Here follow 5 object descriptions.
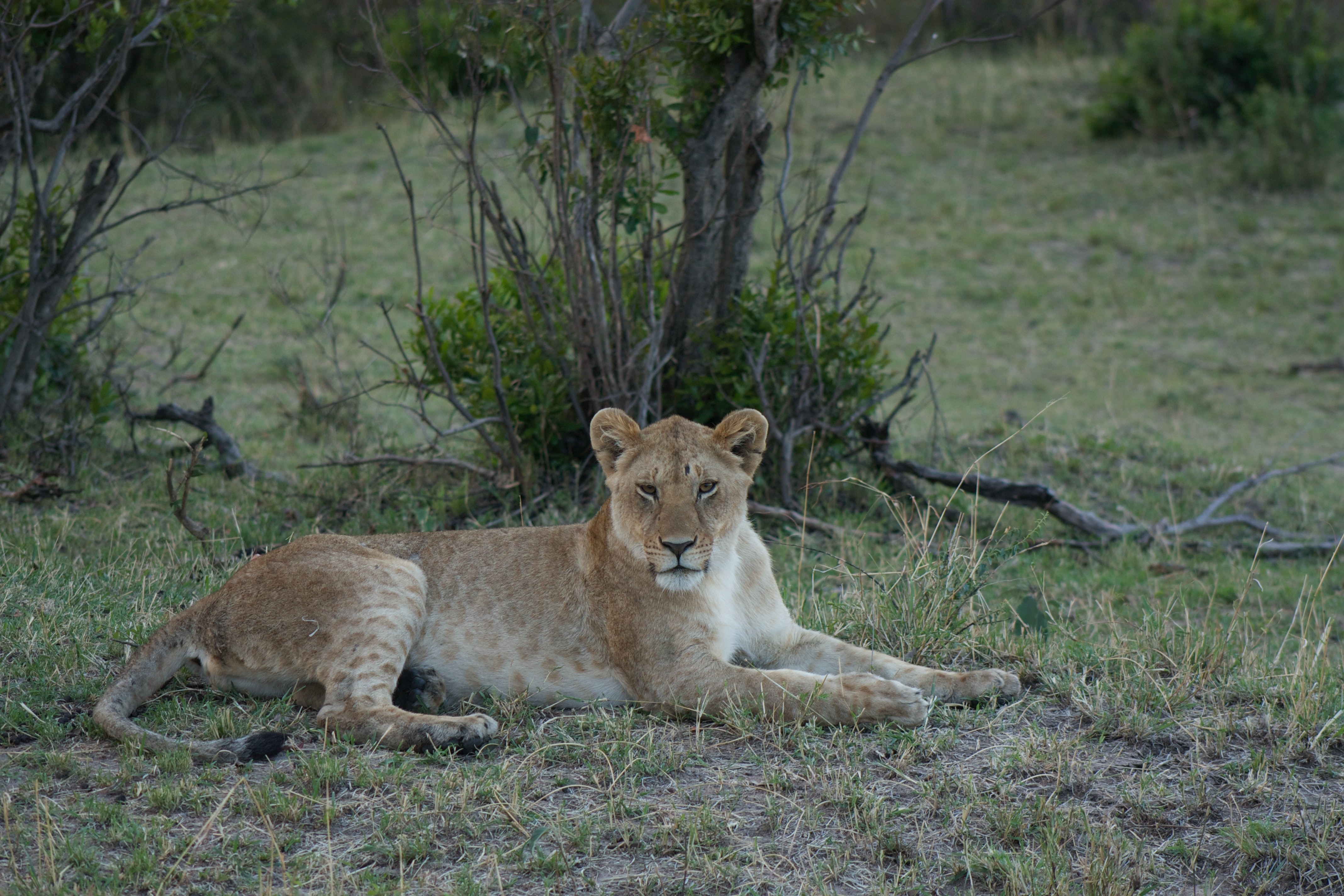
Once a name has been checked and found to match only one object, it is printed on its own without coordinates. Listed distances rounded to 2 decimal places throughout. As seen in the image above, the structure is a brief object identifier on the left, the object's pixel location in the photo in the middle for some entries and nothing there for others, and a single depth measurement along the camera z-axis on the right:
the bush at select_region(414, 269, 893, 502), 13.74
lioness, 7.90
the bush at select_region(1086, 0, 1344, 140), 33.53
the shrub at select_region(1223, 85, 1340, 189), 31.98
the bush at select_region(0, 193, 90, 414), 14.63
